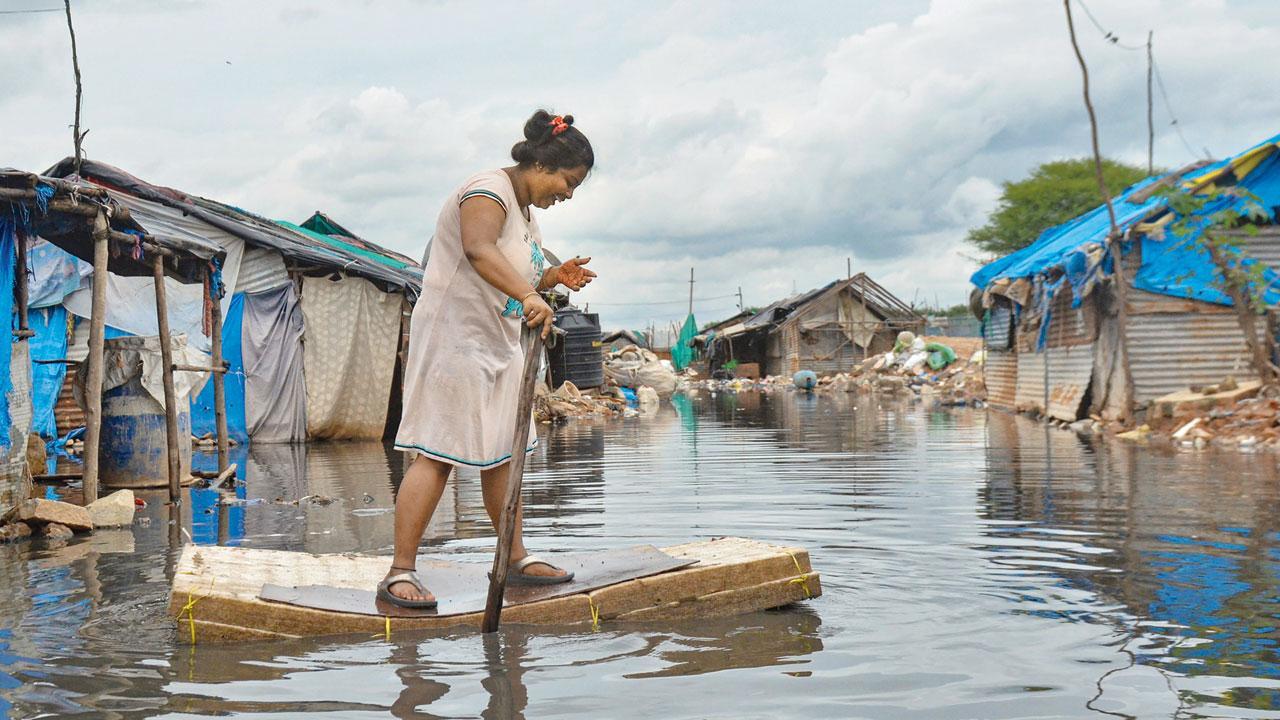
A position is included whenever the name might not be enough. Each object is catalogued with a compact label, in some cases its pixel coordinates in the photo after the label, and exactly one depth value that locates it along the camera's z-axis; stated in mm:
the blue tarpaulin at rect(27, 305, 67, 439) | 13609
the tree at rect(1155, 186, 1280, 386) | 13234
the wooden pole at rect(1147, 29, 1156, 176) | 17772
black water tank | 28172
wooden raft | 3719
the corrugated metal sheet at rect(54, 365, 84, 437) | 14719
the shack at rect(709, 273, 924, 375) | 44250
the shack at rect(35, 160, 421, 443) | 14977
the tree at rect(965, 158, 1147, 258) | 44188
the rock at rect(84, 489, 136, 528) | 7027
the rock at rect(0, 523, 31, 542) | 6441
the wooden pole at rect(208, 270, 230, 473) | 10078
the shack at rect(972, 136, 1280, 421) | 14445
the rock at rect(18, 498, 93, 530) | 6543
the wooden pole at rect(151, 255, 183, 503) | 8477
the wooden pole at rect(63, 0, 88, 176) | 13980
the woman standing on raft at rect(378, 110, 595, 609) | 3924
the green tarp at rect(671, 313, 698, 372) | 55125
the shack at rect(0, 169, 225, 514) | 6992
